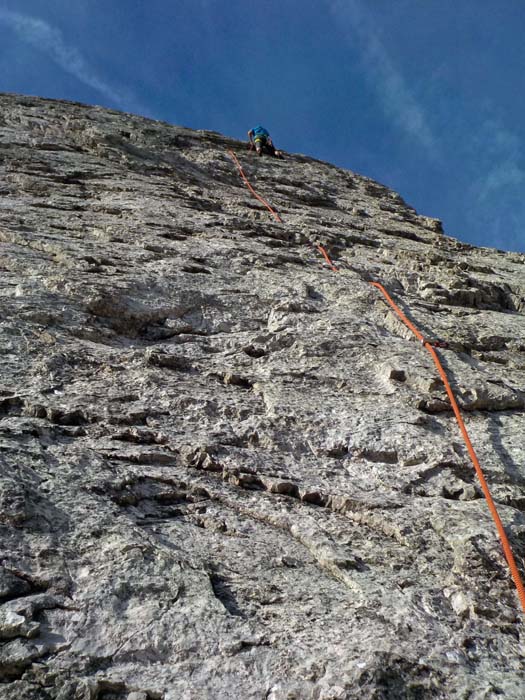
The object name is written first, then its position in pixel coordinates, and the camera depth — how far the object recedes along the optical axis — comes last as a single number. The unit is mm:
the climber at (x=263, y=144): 13031
